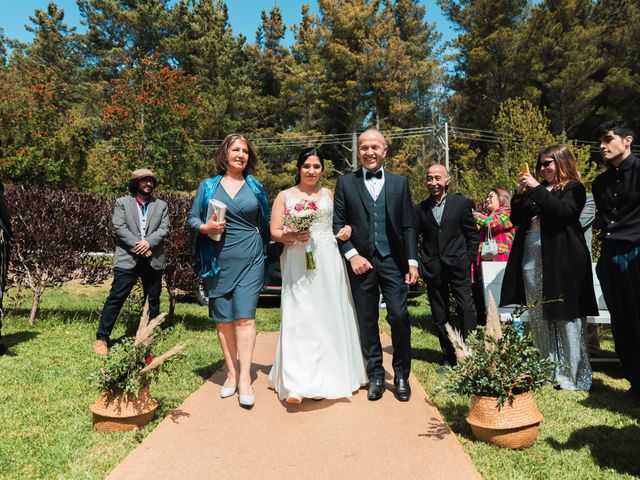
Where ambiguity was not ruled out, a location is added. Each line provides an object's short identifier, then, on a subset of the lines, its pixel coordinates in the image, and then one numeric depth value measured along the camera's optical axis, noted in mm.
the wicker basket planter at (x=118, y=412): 3541
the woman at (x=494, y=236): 6762
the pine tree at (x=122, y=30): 37719
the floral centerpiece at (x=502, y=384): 3238
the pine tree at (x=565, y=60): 31188
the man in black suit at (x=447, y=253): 5227
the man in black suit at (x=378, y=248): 4332
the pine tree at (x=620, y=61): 30938
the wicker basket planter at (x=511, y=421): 3230
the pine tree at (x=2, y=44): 46188
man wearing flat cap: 5863
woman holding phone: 4566
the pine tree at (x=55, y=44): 39219
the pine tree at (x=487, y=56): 32812
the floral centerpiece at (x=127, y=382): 3504
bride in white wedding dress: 4250
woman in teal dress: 4332
